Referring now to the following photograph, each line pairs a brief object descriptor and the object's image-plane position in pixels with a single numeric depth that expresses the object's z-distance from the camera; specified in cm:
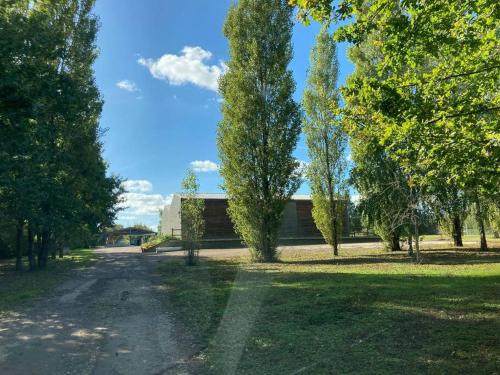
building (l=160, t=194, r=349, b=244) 4497
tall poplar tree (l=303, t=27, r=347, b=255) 2700
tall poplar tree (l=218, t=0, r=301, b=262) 2189
